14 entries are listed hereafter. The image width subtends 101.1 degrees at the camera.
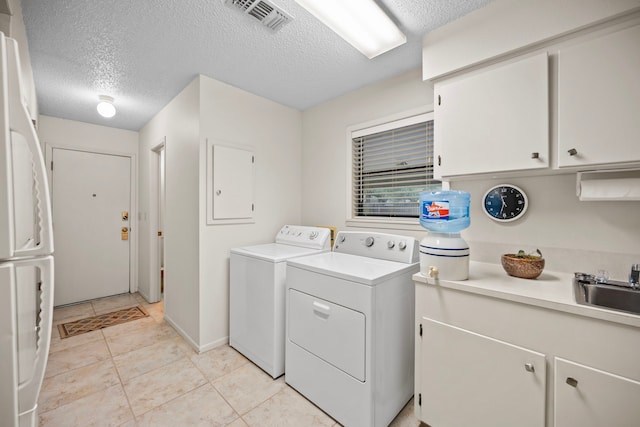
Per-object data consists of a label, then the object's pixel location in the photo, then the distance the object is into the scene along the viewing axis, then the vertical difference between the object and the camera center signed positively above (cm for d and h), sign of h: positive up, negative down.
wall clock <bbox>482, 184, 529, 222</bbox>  164 +5
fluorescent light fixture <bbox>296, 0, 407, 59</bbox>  150 +117
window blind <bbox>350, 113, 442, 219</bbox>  219 +40
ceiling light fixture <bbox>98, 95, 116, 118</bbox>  276 +110
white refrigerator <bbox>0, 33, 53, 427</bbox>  82 -15
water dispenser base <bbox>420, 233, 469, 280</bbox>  143 -26
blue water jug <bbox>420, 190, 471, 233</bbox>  154 -1
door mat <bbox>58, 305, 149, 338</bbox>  280 -127
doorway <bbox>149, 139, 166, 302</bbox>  358 -3
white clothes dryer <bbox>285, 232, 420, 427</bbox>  148 -75
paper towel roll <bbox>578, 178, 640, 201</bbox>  123 +11
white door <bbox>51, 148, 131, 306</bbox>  349 -18
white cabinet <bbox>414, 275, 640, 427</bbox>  103 -70
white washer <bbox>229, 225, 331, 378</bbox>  203 -71
